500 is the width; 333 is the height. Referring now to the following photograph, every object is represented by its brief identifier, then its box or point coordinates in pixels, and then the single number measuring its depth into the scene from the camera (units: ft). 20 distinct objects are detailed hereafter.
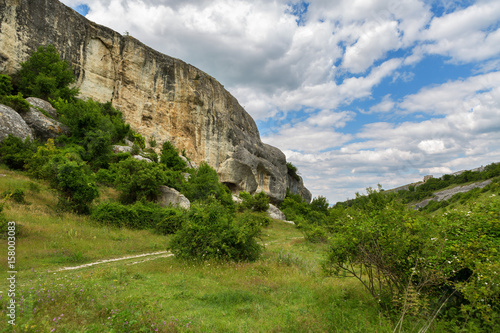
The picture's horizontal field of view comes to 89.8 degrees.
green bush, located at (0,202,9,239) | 32.19
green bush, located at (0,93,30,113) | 68.04
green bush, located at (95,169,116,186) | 74.33
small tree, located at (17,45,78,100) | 84.99
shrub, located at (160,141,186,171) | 113.60
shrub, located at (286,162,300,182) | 216.74
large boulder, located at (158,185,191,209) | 75.51
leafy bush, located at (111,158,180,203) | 67.62
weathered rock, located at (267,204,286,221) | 132.16
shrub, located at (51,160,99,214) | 47.70
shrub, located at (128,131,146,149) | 109.09
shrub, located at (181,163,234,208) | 92.56
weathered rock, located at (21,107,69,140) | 72.48
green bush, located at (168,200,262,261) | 31.93
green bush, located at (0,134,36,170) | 59.52
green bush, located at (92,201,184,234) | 50.64
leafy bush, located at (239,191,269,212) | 124.26
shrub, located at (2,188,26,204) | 43.52
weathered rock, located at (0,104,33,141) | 60.75
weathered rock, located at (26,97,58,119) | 78.59
